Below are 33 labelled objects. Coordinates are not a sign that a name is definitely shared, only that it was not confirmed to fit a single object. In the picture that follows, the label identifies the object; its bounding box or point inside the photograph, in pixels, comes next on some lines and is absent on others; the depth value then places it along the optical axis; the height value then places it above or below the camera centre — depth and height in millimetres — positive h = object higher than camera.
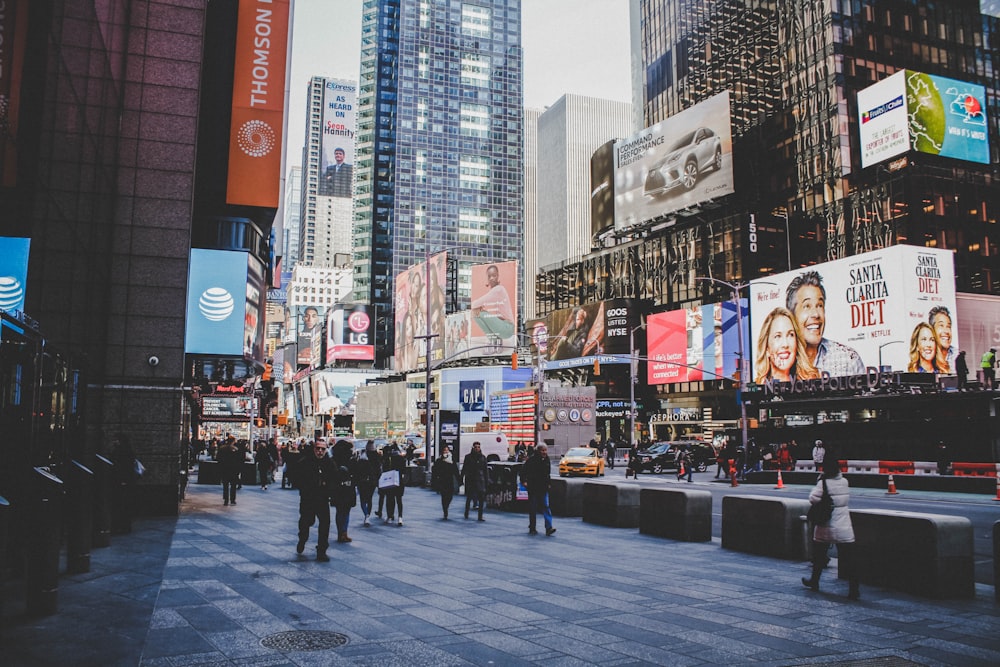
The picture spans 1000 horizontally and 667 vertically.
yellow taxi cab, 39719 -1894
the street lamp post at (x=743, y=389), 39594 +2097
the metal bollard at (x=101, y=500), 13398 -1324
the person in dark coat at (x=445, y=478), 19953 -1348
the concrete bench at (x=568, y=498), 20516 -1907
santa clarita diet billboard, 58375 +9061
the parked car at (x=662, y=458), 46438 -1891
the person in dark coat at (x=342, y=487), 13817 -1113
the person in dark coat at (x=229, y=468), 23188 -1290
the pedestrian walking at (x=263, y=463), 32500 -1603
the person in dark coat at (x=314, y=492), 12562 -1117
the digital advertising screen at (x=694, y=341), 83250 +9789
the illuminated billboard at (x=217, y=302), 24375 +3895
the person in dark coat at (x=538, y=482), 16641 -1228
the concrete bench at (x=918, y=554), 9781 -1653
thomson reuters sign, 25141 +10537
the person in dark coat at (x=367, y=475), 18391 -1193
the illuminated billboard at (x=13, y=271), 14914 +3031
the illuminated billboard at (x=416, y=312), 100150 +15680
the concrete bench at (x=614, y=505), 17969 -1855
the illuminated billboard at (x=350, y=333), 133750 +16114
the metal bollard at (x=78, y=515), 10453 -1247
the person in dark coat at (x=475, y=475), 19797 -1292
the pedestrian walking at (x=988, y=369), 34656 +2731
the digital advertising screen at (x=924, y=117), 67188 +27639
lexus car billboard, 86438 +31610
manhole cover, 6969 -1996
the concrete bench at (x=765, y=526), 13031 -1725
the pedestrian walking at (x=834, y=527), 9872 -1287
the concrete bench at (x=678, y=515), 15391 -1793
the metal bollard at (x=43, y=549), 7965 -1289
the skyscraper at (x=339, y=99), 190250 +80932
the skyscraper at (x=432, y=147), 170500 +63004
